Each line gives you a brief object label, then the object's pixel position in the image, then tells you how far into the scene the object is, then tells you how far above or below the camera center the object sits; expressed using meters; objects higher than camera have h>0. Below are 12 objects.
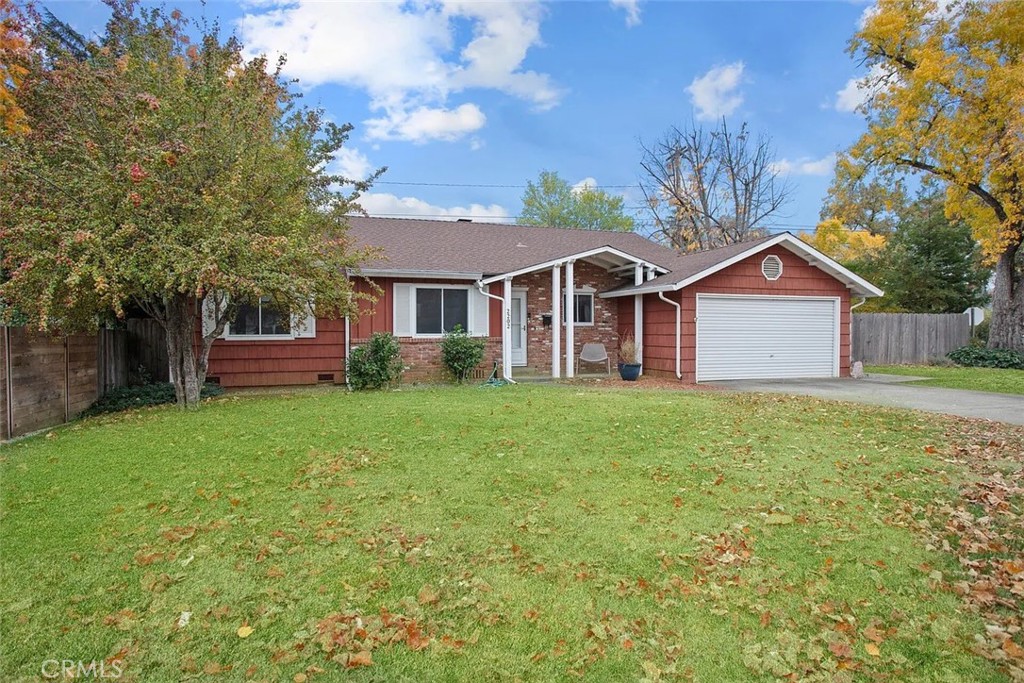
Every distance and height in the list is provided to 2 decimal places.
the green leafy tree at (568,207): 38.66 +8.48
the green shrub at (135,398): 9.42 -1.10
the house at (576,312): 12.52 +0.48
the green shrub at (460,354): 12.71 -0.49
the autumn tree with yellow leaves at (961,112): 16.16 +6.54
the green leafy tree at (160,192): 7.20 +1.94
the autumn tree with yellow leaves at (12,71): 8.64 +4.06
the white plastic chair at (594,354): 14.68 -0.57
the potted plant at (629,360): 13.37 -0.69
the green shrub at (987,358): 17.19 -0.88
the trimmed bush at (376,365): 11.76 -0.66
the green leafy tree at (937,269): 22.12 +2.40
